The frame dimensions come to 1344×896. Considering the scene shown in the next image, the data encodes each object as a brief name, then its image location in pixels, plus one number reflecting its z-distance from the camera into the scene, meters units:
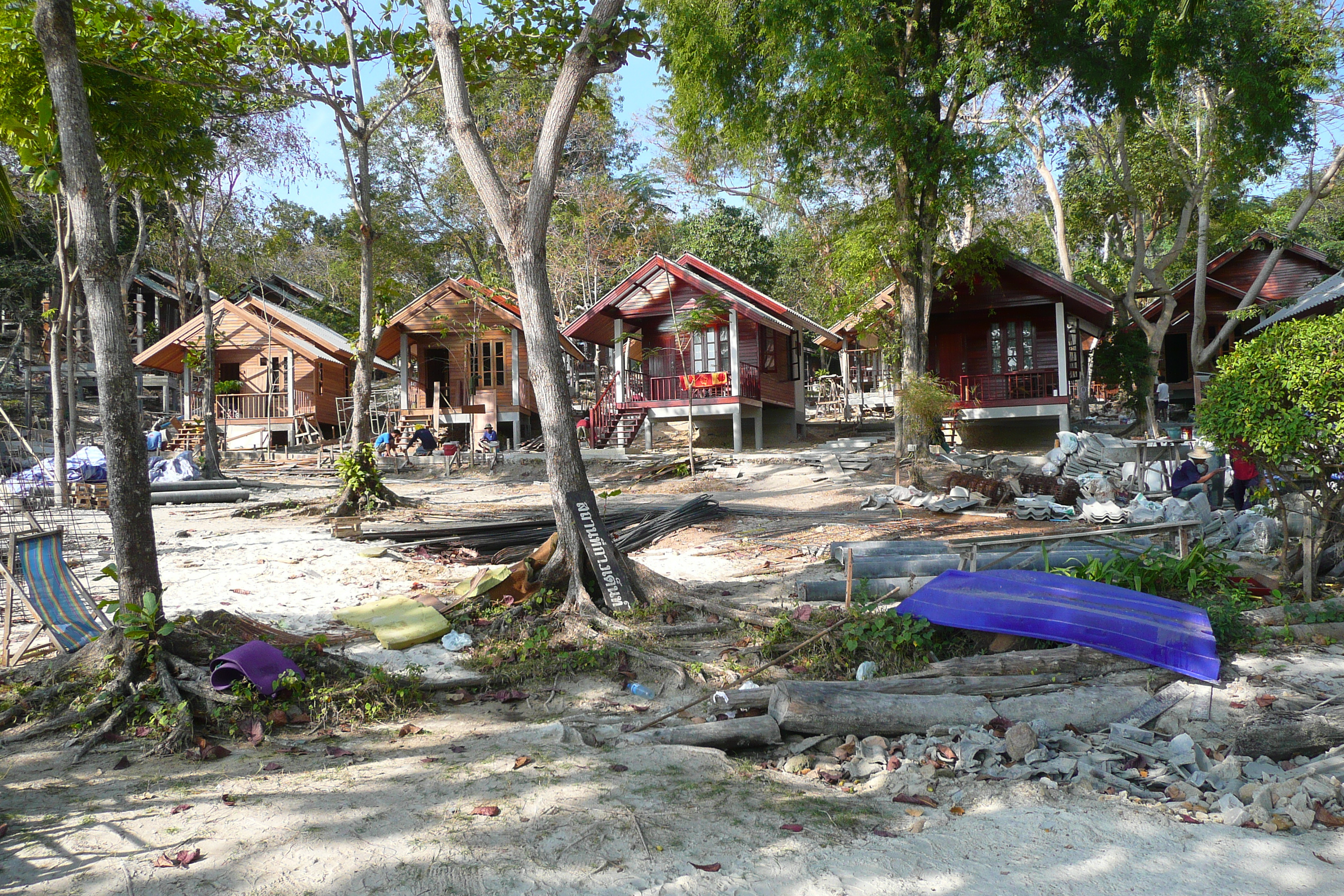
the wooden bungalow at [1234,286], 27.94
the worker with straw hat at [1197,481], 12.40
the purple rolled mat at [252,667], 5.14
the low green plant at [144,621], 5.07
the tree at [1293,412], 6.88
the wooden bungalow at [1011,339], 21.70
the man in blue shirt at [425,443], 22.59
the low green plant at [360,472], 13.61
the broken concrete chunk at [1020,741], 4.67
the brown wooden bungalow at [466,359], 24.66
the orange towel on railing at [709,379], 22.80
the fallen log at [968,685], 5.42
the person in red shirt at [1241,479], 11.26
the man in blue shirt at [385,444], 21.30
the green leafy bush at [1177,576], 6.95
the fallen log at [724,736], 4.95
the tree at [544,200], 7.71
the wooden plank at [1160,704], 5.14
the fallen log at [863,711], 5.06
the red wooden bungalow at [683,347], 22.62
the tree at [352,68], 11.64
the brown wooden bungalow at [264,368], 26.95
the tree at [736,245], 35.56
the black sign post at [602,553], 7.42
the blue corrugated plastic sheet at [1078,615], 5.57
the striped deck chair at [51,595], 5.60
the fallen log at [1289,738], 4.70
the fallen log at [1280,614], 6.67
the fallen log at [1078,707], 5.14
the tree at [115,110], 6.38
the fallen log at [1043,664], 5.64
